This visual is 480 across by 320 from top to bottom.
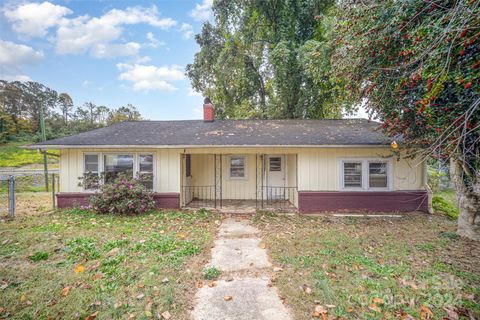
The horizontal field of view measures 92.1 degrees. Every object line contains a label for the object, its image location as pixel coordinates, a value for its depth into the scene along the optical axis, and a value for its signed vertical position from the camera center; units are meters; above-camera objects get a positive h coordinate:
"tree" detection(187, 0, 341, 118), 14.30 +6.97
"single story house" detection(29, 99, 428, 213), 8.30 -0.10
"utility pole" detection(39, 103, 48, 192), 14.87 -0.84
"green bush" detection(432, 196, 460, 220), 8.22 -1.84
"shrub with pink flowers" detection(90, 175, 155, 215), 7.72 -1.24
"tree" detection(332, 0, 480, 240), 3.85 +1.80
